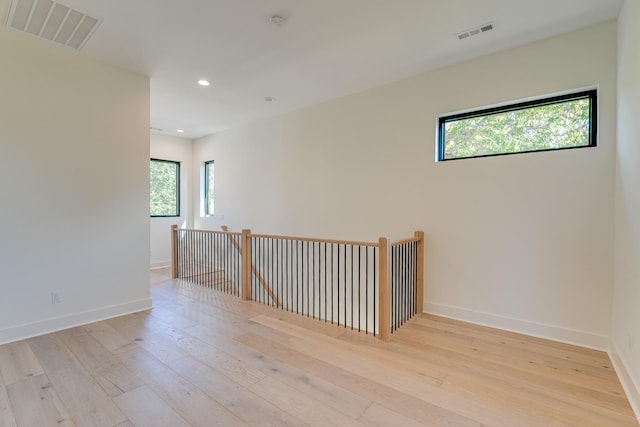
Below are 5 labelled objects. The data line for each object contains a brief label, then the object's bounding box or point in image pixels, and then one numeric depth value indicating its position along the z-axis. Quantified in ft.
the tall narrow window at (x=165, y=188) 21.15
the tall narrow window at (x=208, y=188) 22.35
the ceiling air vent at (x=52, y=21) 7.98
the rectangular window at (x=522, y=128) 9.18
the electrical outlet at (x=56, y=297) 10.05
